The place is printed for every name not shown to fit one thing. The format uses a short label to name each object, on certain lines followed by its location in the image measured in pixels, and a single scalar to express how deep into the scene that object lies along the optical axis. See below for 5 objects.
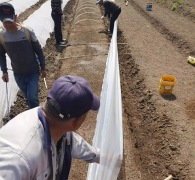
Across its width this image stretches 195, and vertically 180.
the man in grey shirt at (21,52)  2.83
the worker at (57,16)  7.07
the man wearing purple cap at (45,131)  1.13
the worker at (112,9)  8.51
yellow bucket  4.44
